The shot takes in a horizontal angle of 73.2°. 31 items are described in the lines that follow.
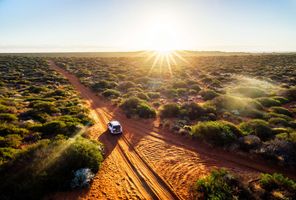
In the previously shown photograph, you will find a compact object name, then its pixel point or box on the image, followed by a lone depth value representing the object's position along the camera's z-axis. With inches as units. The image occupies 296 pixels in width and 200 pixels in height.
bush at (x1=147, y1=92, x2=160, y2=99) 1196.2
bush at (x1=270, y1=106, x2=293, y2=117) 844.7
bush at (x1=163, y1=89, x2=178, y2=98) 1223.8
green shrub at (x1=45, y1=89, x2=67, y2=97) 1171.3
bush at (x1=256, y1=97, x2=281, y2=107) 973.6
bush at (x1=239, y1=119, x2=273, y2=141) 601.9
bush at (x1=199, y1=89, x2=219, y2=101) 1141.3
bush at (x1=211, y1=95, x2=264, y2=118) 863.1
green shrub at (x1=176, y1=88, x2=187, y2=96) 1284.9
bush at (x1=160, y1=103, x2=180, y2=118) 859.4
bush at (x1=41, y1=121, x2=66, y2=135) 634.5
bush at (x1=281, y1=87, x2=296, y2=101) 1089.9
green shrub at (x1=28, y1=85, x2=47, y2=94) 1278.3
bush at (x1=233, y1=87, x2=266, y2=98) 1153.4
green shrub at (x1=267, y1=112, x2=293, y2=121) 760.7
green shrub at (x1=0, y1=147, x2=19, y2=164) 439.7
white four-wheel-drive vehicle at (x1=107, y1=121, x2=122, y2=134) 661.6
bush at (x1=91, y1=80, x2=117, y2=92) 1407.1
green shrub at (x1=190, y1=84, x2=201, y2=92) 1380.4
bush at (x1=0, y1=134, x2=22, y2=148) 533.0
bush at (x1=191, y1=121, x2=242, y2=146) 574.1
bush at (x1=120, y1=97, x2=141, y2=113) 957.8
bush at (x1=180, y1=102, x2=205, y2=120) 828.0
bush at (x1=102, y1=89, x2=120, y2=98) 1203.7
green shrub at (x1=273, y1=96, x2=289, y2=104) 1028.4
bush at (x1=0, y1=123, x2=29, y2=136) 607.1
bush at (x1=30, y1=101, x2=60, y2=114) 848.9
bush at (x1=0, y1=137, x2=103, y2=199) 349.1
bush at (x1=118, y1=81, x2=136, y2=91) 1430.1
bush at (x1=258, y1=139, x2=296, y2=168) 462.0
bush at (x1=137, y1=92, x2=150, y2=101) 1138.5
